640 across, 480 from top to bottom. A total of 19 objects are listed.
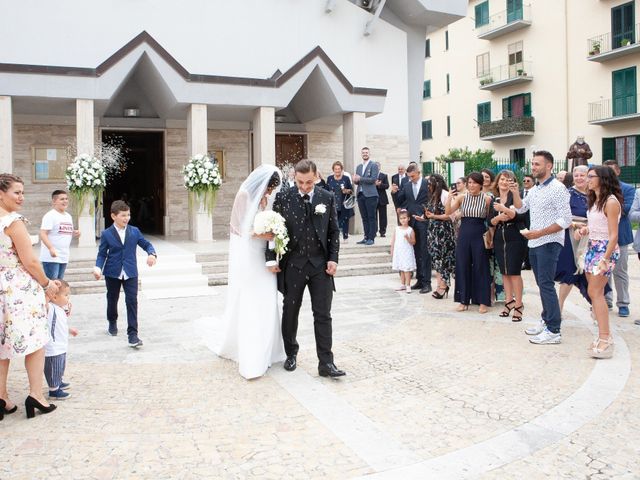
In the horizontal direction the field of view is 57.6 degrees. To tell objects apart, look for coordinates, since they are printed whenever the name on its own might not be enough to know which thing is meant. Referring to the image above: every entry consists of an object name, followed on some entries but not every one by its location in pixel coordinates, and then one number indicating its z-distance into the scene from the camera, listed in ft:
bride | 18.54
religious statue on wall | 45.60
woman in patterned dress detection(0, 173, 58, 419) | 14.65
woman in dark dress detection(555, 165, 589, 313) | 24.16
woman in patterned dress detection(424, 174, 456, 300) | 31.14
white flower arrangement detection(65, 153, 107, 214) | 41.32
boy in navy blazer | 22.31
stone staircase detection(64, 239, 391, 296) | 34.42
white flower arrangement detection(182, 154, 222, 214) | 44.93
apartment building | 90.02
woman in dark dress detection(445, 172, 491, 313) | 27.12
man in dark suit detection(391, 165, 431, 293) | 33.37
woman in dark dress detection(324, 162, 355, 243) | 45.91
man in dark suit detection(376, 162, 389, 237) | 47.93
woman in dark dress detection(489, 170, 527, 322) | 25.19
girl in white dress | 33.42
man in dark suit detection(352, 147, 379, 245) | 44.62
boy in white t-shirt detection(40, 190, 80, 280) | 26.20
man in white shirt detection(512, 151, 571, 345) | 21.30
